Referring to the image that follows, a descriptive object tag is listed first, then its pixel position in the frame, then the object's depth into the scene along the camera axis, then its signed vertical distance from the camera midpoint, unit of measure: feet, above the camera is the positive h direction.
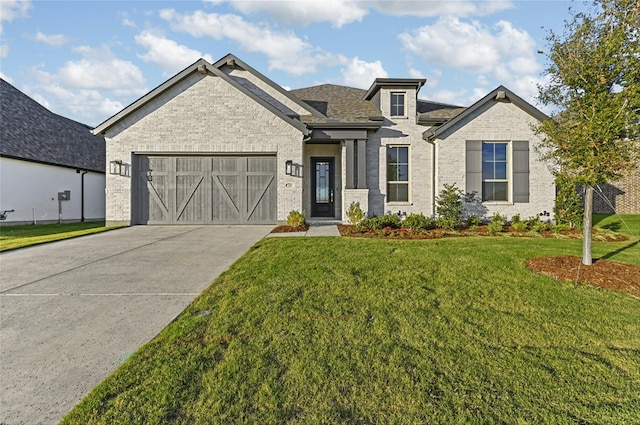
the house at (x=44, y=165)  45.60 +6.85
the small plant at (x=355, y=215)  36.55 -0.45
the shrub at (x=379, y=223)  32.58 -1.24
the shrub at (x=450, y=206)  36.40 +0.61
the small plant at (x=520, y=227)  33.81 -1.60
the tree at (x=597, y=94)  16.49 +6.31
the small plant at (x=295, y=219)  35.29 -0.91
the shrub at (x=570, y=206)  35.24 +0.63
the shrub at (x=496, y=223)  32.53 -1.24
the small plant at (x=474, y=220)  37.19 -1.01
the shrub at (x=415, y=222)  32.91 -1.13
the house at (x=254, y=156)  38.83 +6.64
